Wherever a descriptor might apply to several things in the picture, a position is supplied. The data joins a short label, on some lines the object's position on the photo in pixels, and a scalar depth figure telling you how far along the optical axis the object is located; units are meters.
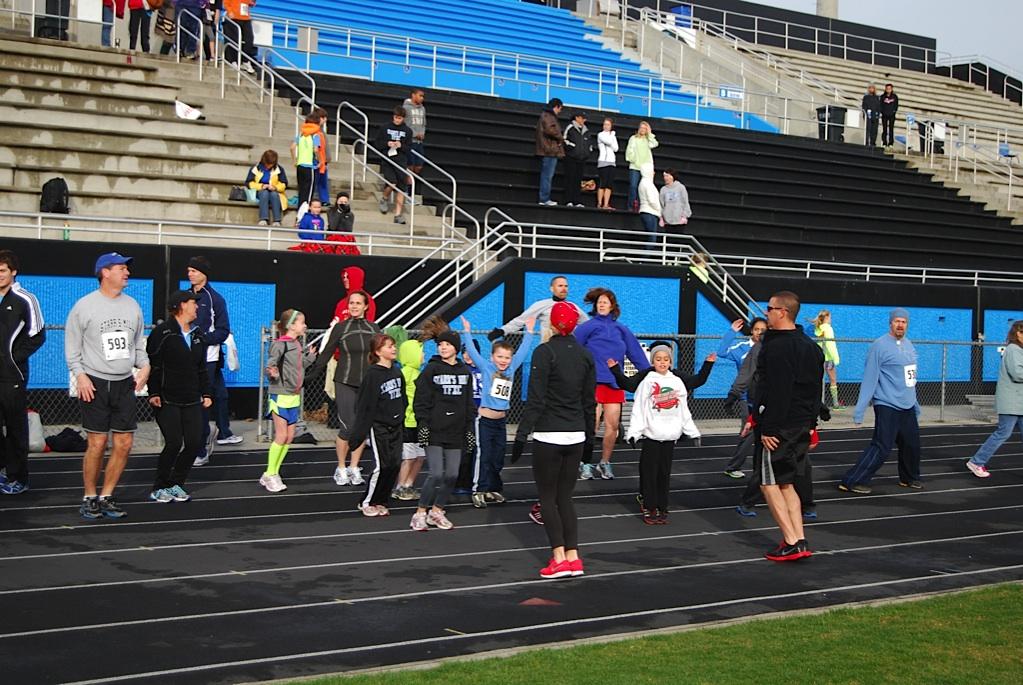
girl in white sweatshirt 12.38
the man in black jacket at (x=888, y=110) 33.28
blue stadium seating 30.02
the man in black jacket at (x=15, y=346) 12.18
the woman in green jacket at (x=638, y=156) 24.95
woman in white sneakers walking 15.89
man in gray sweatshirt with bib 11.45
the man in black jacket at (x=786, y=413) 10.79
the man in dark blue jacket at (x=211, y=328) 14.62
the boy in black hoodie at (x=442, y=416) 11.73
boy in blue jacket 13.01
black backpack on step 18.95
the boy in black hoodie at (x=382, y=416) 12.26
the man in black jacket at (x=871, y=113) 32.88
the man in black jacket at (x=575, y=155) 24.84
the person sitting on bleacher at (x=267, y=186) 20.89
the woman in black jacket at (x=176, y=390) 12.45
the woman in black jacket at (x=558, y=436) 10.00
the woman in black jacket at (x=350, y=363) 14.11
